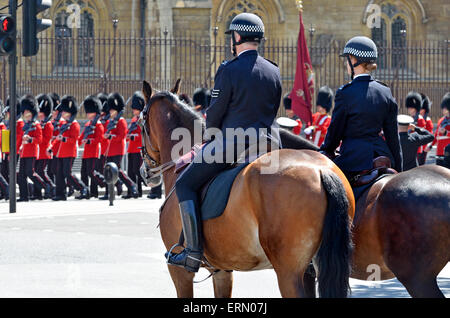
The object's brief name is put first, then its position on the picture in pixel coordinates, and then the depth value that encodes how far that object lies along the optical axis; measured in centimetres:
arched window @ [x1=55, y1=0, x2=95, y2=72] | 3275
